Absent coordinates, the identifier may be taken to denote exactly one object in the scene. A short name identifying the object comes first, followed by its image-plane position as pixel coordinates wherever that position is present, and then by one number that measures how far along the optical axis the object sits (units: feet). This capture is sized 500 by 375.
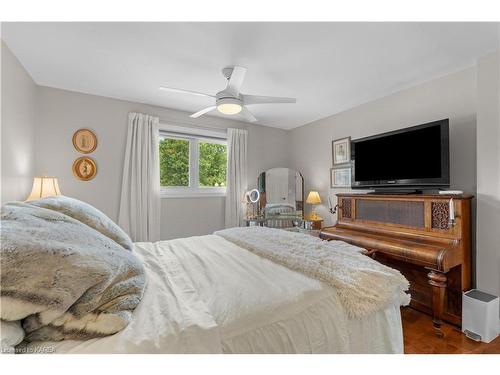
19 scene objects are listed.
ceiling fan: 6.52
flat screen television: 6.99
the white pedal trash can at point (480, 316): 5.83
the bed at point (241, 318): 2.40
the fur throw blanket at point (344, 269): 3.51
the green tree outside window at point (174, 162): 11.40
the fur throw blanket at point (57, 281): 2.13
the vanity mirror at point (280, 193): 12.94
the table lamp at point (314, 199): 12.04
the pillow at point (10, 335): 2.02
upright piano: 6.15
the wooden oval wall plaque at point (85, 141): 9.18
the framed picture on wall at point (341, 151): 11.02
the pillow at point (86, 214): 3.50
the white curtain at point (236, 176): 12.32
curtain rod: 10.96
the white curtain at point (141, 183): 9.89
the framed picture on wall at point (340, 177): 11.00
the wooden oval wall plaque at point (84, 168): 9.18
